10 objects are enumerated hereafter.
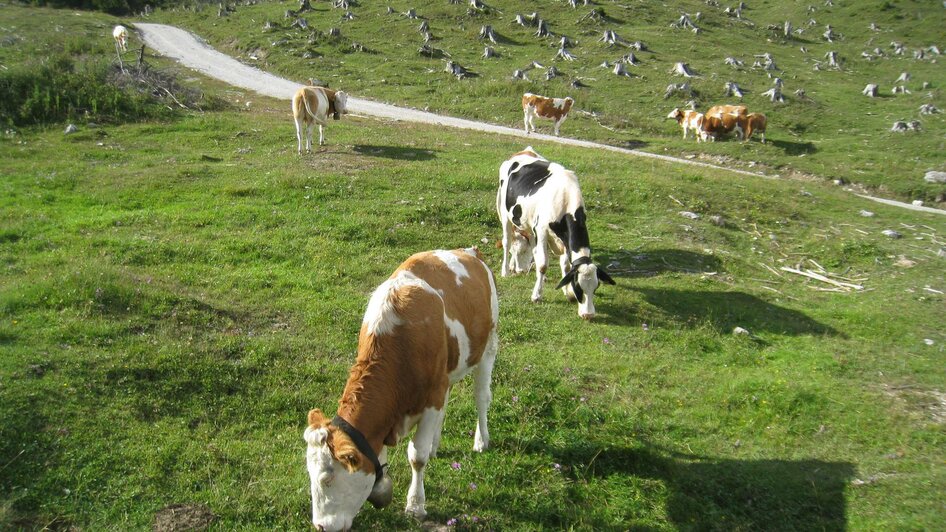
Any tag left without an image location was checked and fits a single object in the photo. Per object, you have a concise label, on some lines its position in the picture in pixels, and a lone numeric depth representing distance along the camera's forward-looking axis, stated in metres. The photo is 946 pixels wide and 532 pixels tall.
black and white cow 10.28
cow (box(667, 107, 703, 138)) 30.41
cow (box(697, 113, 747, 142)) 30.45
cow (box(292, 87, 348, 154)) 19.67
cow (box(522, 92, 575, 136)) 29.17
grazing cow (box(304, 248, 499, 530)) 4.32
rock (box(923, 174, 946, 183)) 22.73
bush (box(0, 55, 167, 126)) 20.50
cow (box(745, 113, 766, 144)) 30.01
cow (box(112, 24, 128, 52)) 38.19
